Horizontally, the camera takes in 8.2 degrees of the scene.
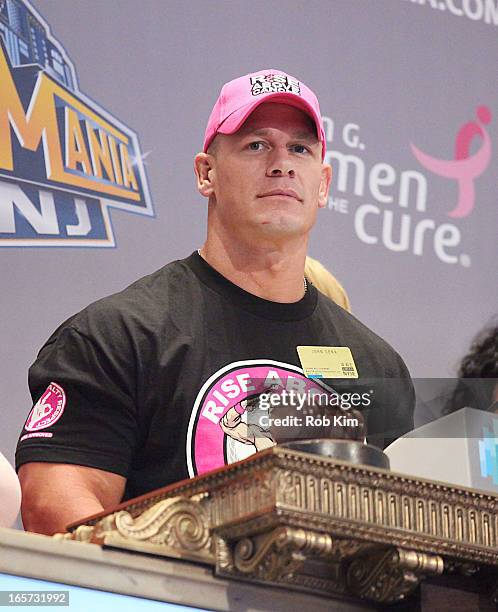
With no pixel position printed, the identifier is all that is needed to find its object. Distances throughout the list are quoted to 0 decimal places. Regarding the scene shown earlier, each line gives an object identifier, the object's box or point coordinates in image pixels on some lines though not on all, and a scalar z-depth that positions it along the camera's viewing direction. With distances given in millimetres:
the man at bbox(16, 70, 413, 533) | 4480
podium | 3979
